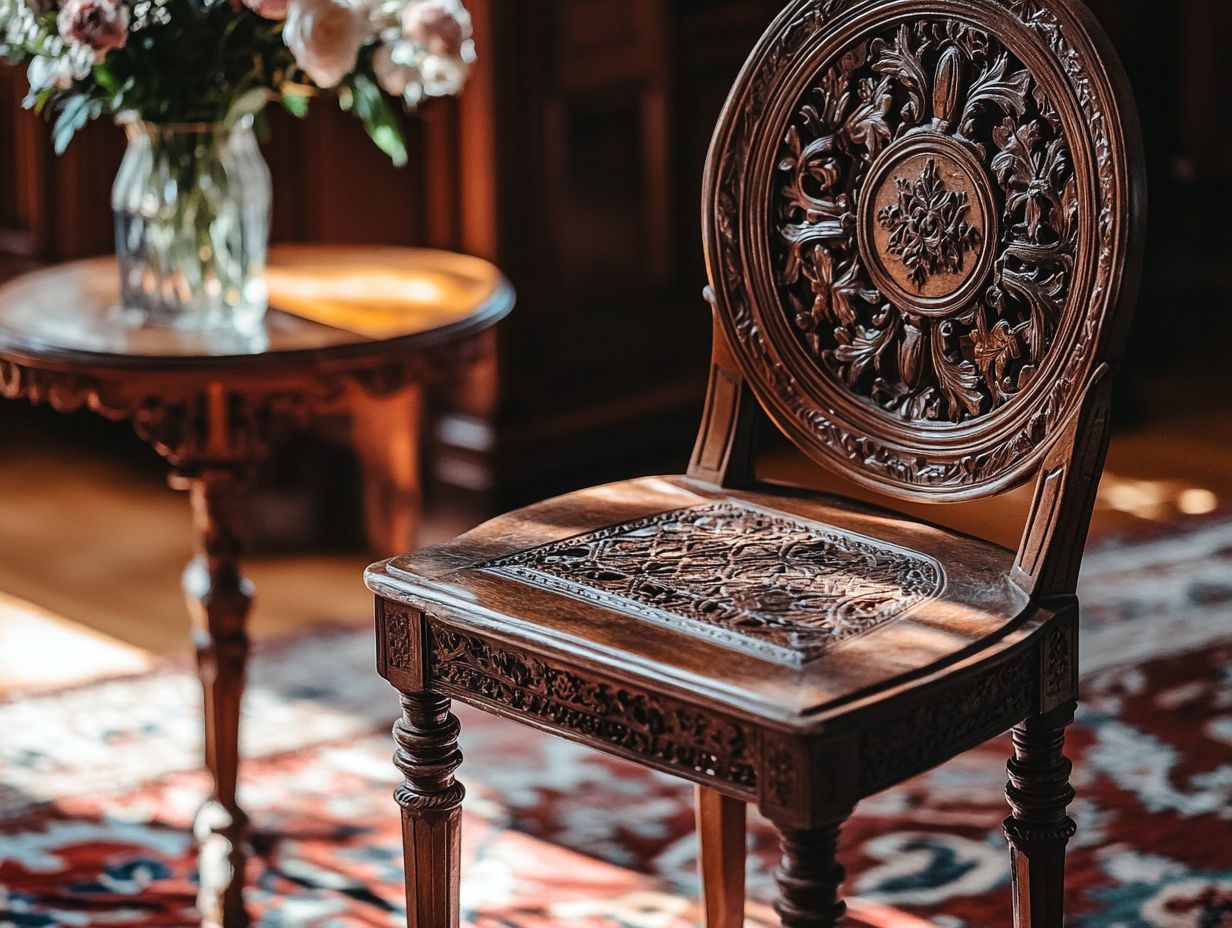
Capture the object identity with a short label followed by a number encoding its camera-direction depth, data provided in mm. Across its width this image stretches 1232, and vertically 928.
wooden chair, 1497
